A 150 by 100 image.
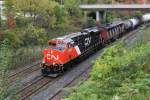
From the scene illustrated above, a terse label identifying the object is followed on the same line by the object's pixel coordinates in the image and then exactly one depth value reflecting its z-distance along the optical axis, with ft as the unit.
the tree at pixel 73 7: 237.14
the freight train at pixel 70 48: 104.73
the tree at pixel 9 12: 161.07
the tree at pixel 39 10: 172.24
